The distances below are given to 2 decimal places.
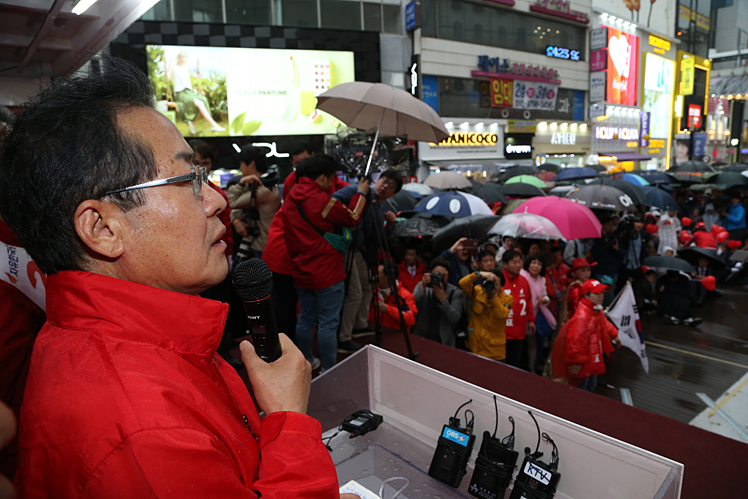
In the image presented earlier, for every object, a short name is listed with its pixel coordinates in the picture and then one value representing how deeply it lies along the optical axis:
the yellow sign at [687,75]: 34.22
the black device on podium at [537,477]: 1.65
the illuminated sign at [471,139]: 21.22
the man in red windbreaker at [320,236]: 3.40
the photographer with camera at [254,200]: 4.16
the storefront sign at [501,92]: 22.27
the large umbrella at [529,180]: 10.70
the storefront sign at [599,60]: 25.34
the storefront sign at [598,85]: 25.52
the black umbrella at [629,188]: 7.92
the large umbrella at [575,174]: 12.36
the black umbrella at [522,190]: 9.04
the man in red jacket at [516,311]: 4.41
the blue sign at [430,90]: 20.16
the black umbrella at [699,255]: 8.03
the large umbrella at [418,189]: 10.03
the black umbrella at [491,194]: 8.91
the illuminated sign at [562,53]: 24.20
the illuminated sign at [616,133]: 27.34
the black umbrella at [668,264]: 6.80
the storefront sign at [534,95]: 23.28
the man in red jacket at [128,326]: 0.69
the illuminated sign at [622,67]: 27.82
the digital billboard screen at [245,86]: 14.79
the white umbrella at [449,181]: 9.95
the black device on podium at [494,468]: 1.72
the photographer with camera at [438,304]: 4.23
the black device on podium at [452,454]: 1.81
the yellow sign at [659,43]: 31.48
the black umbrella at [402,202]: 7.39
